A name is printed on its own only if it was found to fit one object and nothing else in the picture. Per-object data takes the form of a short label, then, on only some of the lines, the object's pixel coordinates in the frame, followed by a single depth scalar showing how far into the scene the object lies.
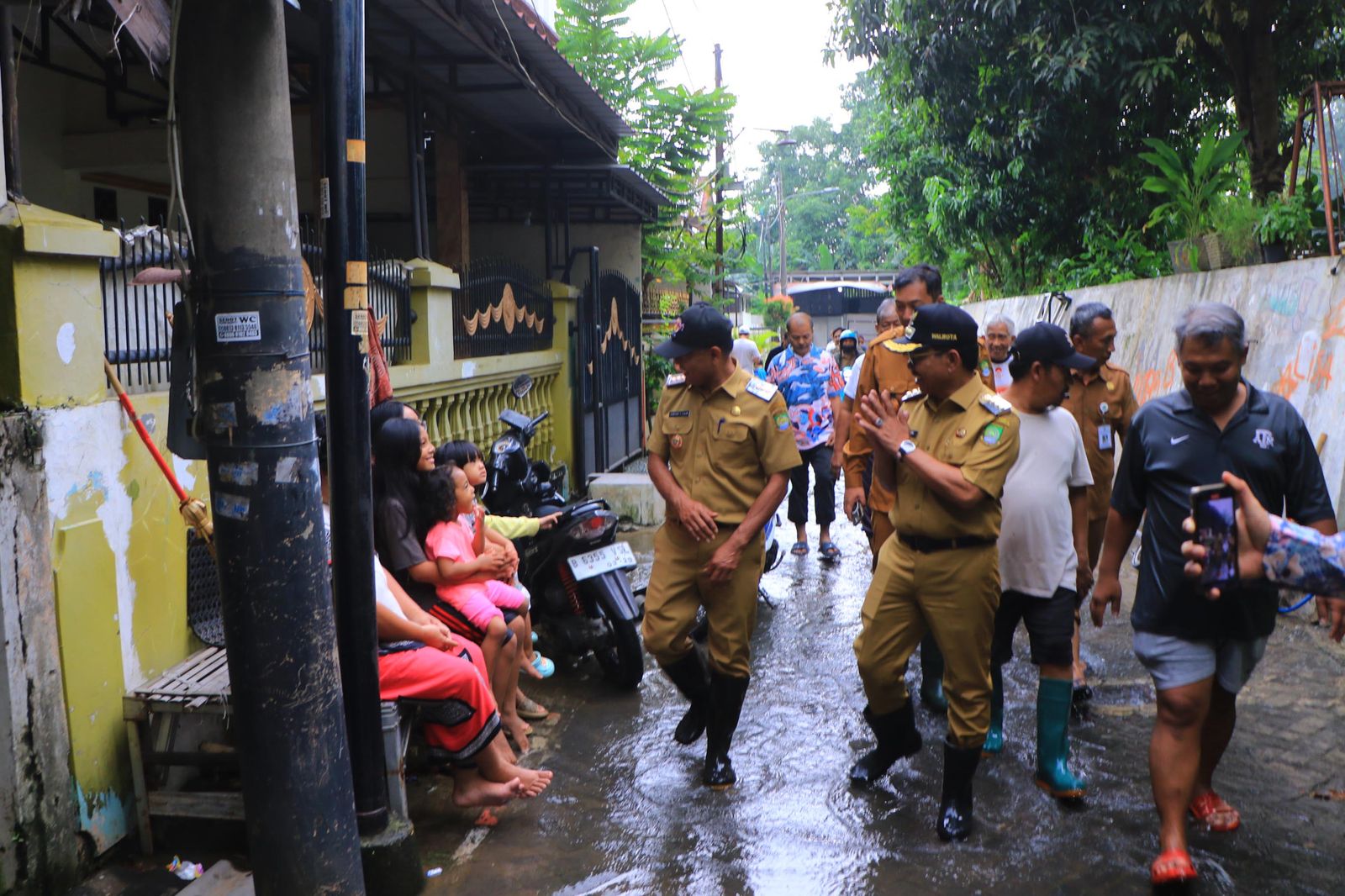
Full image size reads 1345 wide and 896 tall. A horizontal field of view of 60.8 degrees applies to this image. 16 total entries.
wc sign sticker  3.01
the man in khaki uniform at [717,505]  4.45
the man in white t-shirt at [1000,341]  6.42
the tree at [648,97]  14.91
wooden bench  3.79
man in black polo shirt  3.57
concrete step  10.12
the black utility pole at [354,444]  3.39
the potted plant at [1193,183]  11.42
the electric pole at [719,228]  18.26
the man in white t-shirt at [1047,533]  4.38
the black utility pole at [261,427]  2.98
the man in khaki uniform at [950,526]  3.91
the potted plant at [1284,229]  8.62
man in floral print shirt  8.41
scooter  5.73
